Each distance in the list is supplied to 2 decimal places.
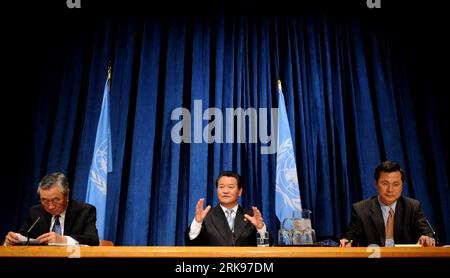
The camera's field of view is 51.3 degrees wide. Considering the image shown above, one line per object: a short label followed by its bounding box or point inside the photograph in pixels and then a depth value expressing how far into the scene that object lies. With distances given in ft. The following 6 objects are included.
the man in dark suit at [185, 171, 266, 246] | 9.53
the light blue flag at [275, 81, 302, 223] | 13.33
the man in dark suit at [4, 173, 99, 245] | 9.10
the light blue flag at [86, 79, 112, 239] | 13.12
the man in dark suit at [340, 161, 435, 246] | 9.75
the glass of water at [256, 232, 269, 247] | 8.51
